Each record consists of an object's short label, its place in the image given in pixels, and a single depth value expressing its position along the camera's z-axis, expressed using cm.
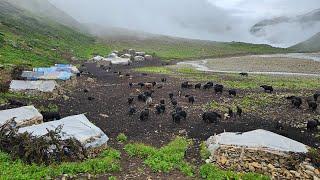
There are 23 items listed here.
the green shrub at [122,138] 1154
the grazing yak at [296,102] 1634
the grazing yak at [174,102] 1667
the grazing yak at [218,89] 2009
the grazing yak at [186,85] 2213
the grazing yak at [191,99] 1742
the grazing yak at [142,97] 1780
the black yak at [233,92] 1923
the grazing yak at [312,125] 1279
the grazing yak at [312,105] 1583
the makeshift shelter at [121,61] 4066
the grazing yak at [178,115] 1367
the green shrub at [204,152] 1003
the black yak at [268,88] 2048
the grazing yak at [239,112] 1477
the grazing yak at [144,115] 1406
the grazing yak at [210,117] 1360
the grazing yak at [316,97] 1786
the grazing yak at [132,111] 1502
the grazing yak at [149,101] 1702
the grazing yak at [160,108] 1515
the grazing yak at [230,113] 1469
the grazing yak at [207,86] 2133
